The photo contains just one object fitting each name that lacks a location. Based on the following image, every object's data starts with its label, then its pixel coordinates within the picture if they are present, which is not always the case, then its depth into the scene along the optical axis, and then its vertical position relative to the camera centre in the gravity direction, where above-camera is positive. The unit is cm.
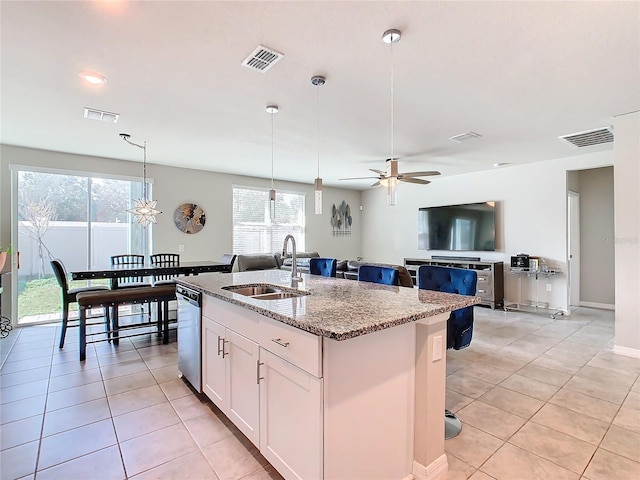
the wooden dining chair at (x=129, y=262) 455 -32
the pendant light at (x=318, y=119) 263 +129
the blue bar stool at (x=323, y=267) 382 -33
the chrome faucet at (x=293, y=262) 254 -18
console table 538 -113
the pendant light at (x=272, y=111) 321 +131
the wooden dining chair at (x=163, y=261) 491 -32
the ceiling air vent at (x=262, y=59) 225 +130
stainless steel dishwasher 252 -78
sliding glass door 468 +19
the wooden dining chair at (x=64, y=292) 355 -58
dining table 356 -37
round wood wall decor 594 +42
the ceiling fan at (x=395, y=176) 273 +60
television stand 577 -74
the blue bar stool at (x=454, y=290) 225 -42
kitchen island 138 -69
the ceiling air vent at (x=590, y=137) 392 +131
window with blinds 680 +43
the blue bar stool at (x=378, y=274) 319 -35
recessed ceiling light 255 +131
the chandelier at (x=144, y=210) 441 +41
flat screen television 623 +25
